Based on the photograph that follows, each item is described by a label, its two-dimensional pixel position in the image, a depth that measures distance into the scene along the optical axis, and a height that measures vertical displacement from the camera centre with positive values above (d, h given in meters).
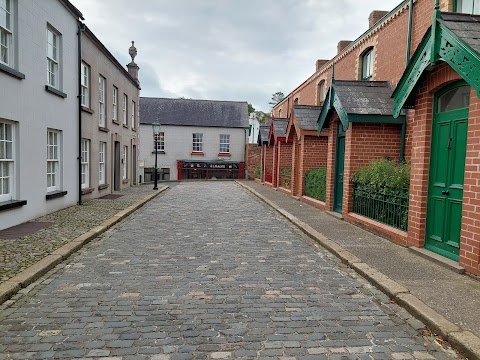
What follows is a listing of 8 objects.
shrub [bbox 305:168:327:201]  13.52 -0.75
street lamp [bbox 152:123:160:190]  21.50 +1.67
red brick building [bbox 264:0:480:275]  5.64 +0.73
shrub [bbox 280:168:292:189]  19.28 -0.78
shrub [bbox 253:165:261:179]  30.58 -0.92
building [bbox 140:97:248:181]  36.75 +1.62
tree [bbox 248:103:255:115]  73.67 +9.90
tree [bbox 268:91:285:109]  84.54 +14.29
